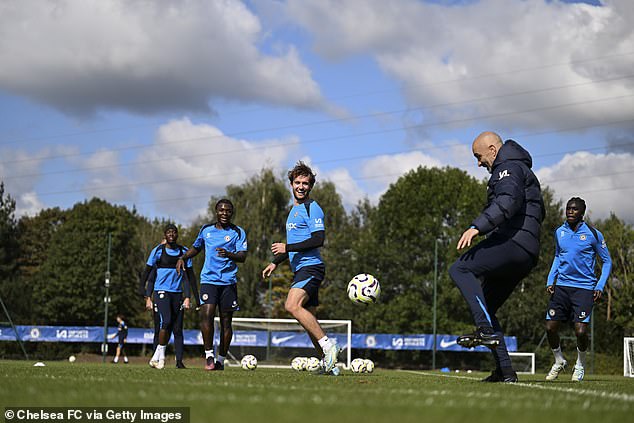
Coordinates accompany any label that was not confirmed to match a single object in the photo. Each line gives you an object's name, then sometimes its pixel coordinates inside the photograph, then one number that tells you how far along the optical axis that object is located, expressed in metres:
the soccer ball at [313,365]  9.83
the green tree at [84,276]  48.12
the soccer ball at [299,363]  10.79
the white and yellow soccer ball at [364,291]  9.20
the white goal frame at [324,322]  24.45
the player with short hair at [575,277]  10.15
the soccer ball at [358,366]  9.83
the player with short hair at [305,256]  8.23
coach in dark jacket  6.63
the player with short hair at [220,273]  10.56
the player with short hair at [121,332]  30.56
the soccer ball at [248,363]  11.05
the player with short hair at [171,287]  12.05
